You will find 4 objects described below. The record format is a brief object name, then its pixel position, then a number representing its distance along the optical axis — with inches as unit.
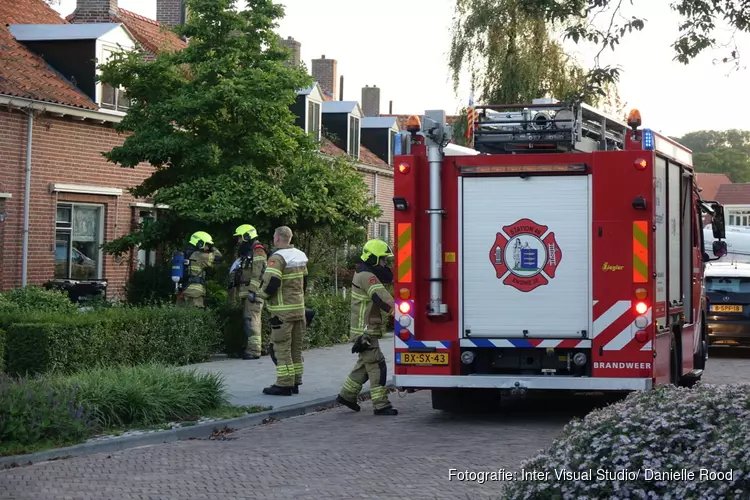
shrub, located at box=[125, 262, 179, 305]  817.5
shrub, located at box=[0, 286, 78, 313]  687.1
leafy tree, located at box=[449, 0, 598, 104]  1218.0
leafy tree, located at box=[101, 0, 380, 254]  752.3
